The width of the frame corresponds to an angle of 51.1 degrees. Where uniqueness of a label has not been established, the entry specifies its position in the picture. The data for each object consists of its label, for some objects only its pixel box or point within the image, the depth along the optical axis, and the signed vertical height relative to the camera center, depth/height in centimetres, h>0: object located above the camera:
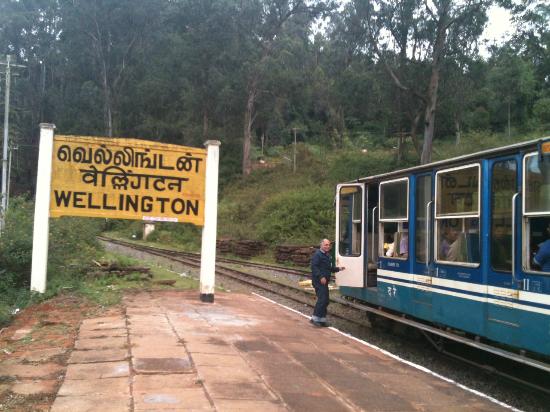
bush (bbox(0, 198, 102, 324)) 1228 -34
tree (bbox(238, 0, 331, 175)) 4478 +1702
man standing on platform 1034 -56
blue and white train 610 +7
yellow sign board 1169 +129
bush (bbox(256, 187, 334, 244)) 2936 +148
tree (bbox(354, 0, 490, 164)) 3103 +1205
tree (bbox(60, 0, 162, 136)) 5362 +1989
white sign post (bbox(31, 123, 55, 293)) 1148 +78
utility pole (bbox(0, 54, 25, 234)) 3000 +535
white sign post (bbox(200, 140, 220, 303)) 1200 +49
